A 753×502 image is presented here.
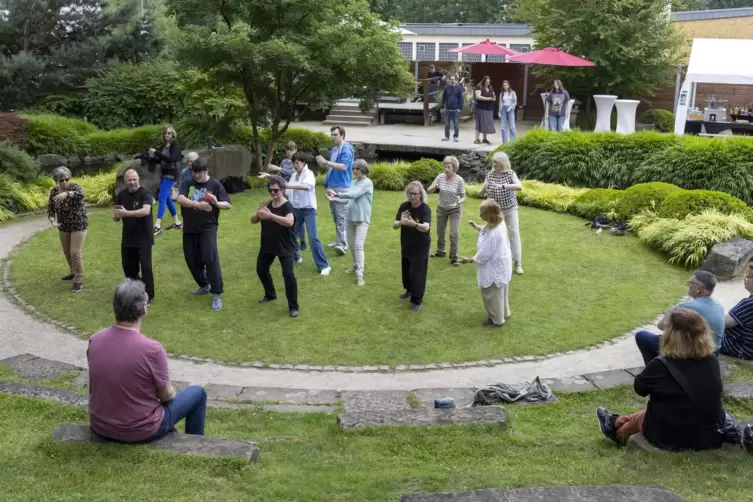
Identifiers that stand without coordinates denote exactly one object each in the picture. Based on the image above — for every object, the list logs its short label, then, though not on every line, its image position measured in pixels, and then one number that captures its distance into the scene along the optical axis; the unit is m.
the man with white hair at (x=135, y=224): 9.17
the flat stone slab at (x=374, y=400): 6.74
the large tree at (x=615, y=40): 23.02
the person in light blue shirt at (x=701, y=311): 6.79
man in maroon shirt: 4.84
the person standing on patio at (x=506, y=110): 20.31
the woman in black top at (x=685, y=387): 5.12
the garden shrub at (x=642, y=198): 13.80
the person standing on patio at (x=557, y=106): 20.05
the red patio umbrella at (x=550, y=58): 21.33
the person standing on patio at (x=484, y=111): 20.92
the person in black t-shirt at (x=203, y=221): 9.28
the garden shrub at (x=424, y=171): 17.61
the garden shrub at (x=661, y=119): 23.95
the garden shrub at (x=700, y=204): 12.86
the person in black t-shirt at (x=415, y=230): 9.21
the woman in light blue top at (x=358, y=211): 10.11
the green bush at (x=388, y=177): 17.56
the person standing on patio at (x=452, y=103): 21.05
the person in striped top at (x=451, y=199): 11.01
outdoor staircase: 26.31
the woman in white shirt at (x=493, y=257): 8.71
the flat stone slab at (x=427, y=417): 5.97
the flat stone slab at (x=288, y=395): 7.07
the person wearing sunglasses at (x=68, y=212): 9.77
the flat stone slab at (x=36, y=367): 7.53
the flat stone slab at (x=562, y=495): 4.16
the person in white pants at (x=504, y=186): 10.54
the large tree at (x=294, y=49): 16.02
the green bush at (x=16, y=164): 15.94
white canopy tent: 19.66
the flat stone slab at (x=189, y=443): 4.97
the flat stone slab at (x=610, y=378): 7.36
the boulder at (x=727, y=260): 10.98
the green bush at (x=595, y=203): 14.55
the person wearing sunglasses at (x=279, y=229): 9.03
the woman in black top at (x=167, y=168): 12.96
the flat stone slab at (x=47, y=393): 6.36
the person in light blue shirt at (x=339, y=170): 11.16
